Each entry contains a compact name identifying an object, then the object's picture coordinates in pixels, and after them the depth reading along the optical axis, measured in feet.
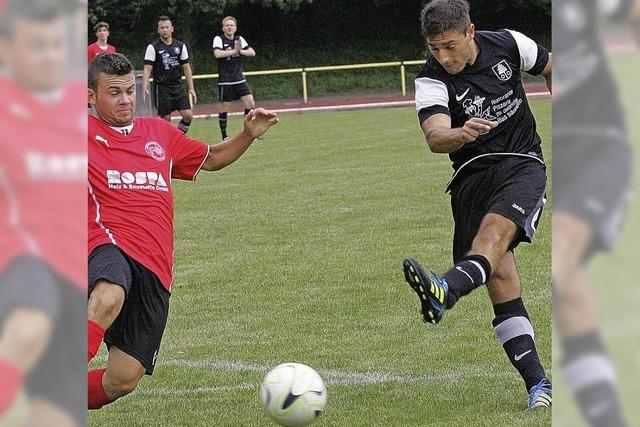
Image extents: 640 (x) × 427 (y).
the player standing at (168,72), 117.95
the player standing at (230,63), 127.09
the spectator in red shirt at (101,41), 116.03
